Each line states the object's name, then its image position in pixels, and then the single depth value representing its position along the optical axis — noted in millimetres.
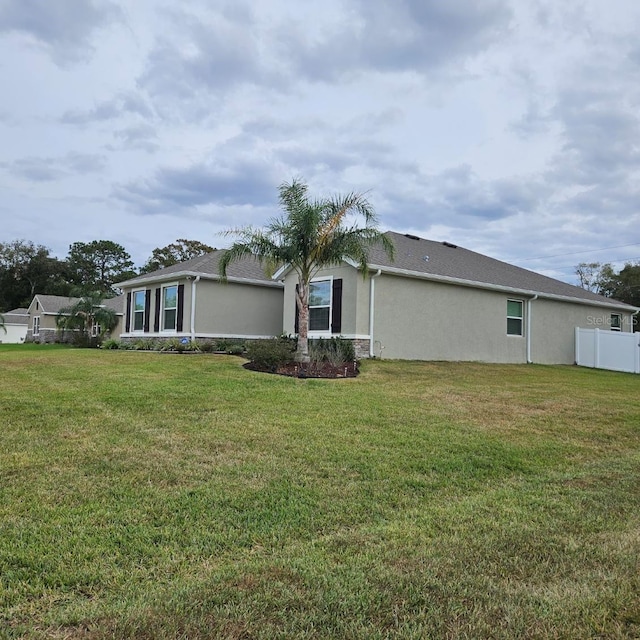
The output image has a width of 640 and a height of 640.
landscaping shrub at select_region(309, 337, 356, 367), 13251
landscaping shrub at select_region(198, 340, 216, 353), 17156
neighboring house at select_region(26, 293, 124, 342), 33947
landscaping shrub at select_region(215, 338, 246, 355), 16594
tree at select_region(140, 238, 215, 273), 50744
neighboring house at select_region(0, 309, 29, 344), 45406
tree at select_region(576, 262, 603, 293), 47750
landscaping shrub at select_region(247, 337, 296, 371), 11837
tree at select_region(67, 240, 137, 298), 60562
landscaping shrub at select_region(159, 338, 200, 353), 17172
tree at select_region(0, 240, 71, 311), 56438
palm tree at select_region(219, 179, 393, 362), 12344
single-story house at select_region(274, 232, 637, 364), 14961
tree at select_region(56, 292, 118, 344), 27552
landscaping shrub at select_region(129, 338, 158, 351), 18656
